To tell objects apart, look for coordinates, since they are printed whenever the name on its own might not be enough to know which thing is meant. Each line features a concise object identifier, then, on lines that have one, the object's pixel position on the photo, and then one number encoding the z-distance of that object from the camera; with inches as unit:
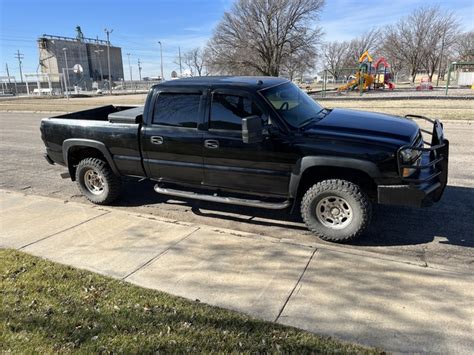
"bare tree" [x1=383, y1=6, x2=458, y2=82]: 2469.2
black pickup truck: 163.6
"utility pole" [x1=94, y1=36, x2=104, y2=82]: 4184.1
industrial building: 3779.5
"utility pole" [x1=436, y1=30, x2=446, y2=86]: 2422.9
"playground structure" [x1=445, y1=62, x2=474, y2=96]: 1673.2
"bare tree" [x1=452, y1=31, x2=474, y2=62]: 2615.7
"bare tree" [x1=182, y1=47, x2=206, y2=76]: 4035.4
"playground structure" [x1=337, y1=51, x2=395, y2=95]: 1300.4
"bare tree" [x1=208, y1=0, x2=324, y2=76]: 1427.2
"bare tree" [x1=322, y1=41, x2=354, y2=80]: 3221.0
